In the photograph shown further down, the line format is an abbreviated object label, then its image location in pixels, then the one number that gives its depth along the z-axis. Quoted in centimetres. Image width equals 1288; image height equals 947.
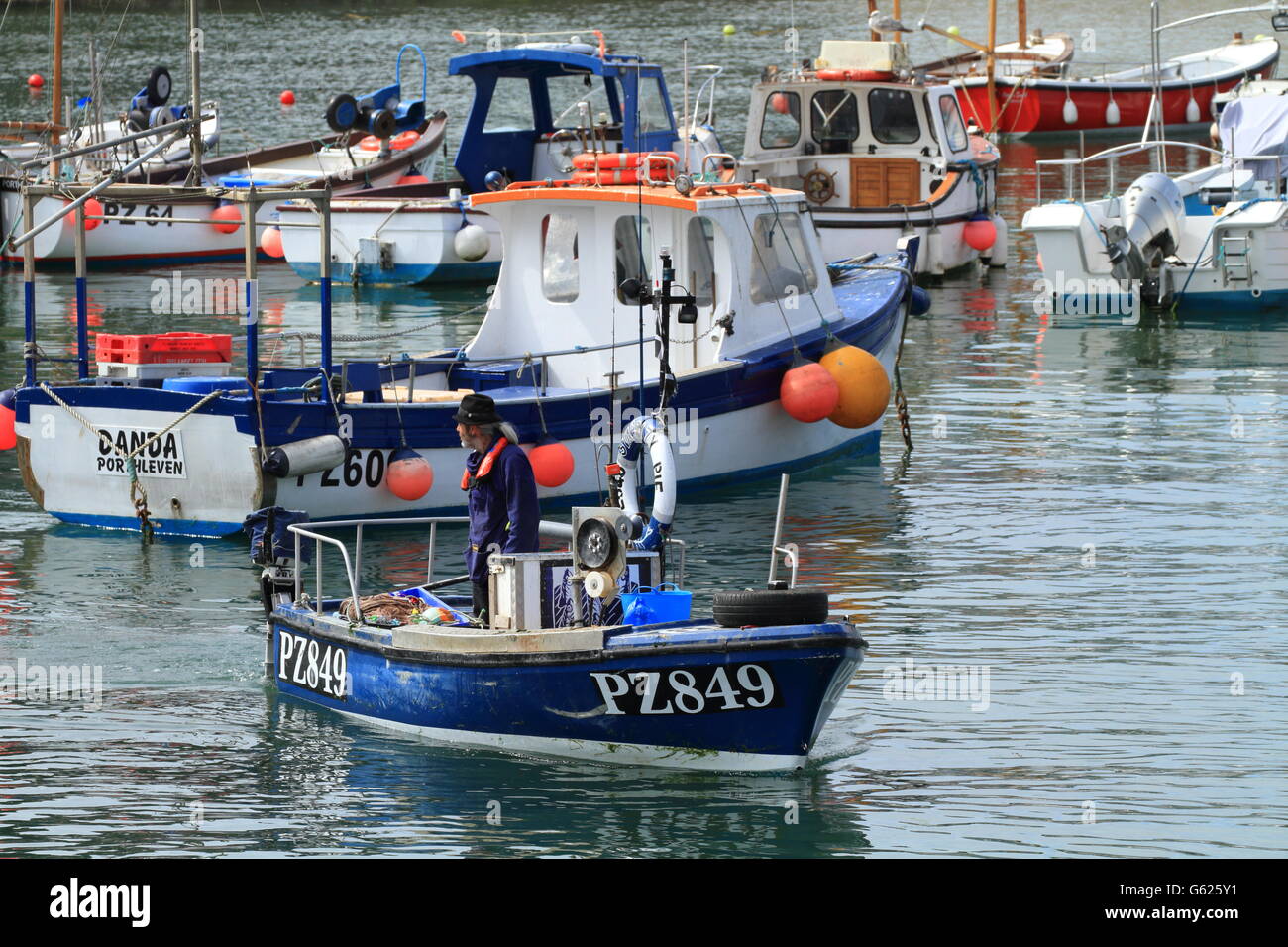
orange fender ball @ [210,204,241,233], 3209
